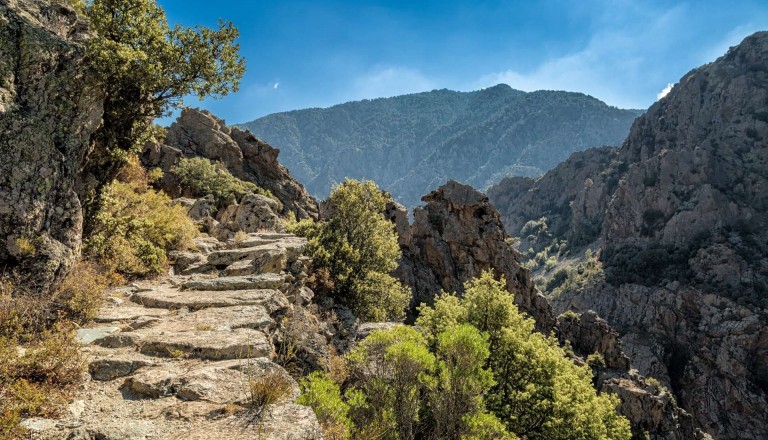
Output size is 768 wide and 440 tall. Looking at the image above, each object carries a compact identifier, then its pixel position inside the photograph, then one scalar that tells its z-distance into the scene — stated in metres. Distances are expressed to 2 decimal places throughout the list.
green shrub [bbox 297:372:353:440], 7.34
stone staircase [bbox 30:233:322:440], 5.95
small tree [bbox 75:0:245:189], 11.16
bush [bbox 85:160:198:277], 12.23
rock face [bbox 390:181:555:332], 46.19
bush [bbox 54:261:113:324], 8.72
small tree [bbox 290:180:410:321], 19.84
